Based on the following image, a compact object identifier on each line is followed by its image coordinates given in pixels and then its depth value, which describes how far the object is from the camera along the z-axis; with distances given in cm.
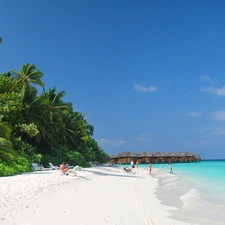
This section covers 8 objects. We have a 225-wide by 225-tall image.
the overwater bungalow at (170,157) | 7078
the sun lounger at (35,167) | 1806
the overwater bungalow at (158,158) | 6948
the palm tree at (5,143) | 1361
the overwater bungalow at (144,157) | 6798
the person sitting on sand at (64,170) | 1513
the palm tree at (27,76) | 2469
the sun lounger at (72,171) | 1513
